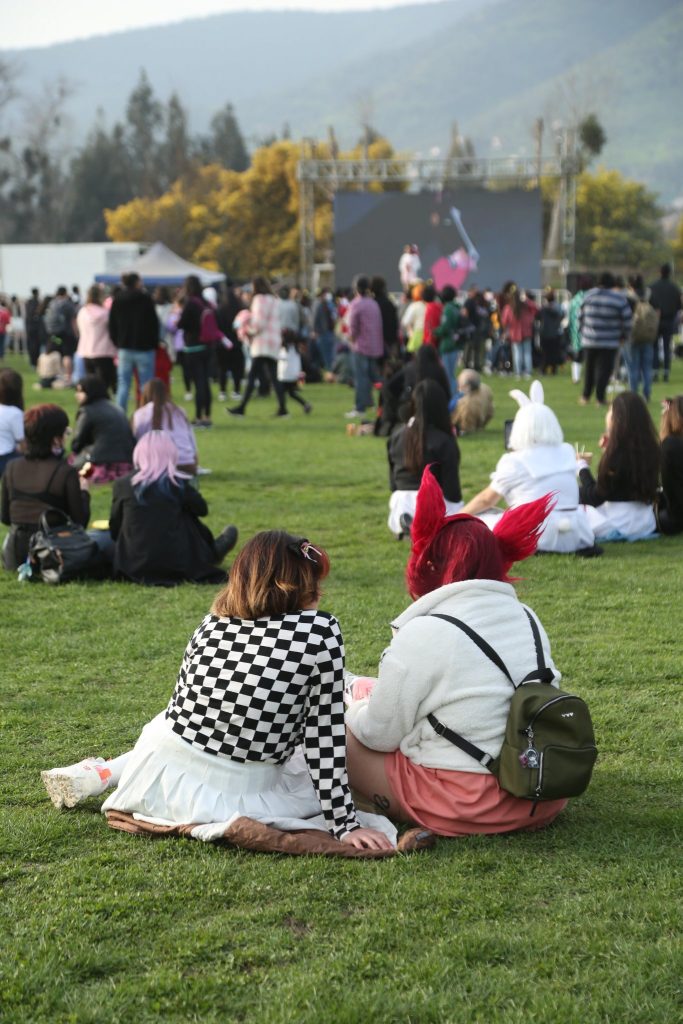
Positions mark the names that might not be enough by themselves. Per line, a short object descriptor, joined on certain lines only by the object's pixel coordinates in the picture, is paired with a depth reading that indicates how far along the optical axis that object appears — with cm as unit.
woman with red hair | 398
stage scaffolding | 3993
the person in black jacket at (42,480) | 773
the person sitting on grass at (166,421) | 959
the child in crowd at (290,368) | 1809
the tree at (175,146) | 9772
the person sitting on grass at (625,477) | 831
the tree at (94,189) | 9050
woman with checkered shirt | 400
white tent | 3438
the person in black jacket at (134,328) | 1423
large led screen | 4109
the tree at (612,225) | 6906
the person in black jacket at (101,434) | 1059
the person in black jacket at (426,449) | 887
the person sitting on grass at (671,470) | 868
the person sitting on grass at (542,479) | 845
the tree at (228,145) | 11181
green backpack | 383
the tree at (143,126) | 10731
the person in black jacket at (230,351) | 2059
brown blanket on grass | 396
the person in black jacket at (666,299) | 2166
